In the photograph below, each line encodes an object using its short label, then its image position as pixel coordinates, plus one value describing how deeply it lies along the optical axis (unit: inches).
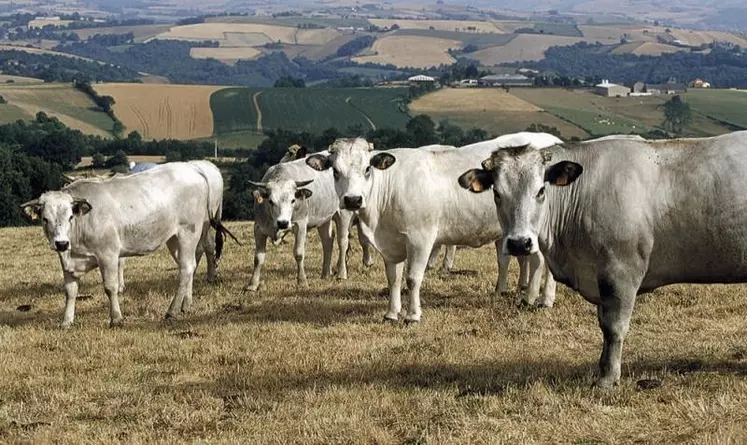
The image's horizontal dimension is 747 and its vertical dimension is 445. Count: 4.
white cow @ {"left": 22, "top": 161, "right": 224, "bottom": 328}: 588.1
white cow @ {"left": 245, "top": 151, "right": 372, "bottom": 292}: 719.7
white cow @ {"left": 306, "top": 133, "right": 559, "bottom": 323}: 567.5
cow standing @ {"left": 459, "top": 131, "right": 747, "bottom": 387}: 394.9
